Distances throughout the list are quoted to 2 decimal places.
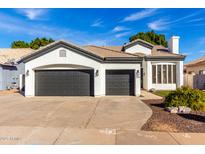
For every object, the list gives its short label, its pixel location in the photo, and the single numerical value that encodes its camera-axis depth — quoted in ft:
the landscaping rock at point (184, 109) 23.89
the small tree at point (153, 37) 112.67
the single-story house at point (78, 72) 40.06
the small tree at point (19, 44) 119.23
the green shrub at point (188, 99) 25.38
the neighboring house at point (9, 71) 56.42
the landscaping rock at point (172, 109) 23.95
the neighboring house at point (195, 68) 62.96
